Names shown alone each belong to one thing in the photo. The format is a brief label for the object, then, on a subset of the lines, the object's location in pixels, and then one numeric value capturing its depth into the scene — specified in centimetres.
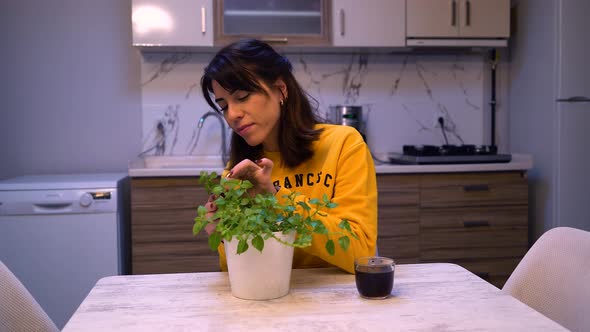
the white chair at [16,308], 104
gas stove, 304
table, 89
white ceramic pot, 101
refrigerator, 304
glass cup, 102
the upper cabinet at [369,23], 312
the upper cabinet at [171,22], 299
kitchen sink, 331
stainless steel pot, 327
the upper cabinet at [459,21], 319
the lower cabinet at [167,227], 283
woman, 133
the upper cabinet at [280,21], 309
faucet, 333
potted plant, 96
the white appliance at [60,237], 266
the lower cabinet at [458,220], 298
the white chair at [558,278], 113
